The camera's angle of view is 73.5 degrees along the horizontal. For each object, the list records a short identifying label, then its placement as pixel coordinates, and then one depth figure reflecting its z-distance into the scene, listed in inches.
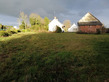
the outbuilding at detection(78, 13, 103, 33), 970.7
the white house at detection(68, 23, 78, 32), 1795.3
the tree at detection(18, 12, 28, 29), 1585.3
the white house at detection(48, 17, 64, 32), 1407.5
